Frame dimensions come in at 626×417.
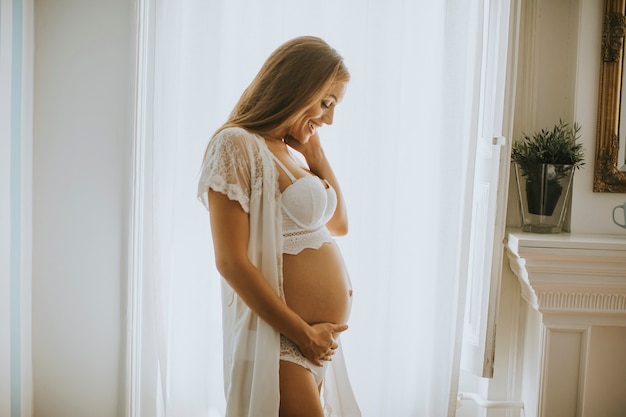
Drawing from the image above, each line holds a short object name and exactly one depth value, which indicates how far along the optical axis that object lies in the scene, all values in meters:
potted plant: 2.36
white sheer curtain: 2.30
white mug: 2.37
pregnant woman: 1.56
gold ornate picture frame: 2.41
